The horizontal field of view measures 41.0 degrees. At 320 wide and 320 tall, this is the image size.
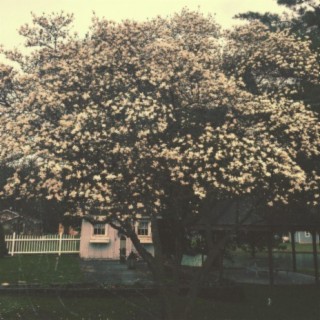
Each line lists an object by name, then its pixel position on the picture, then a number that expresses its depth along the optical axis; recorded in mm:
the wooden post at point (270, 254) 22384
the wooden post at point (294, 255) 30244
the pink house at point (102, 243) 39344
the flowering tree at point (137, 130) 12133
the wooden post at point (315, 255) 23491
